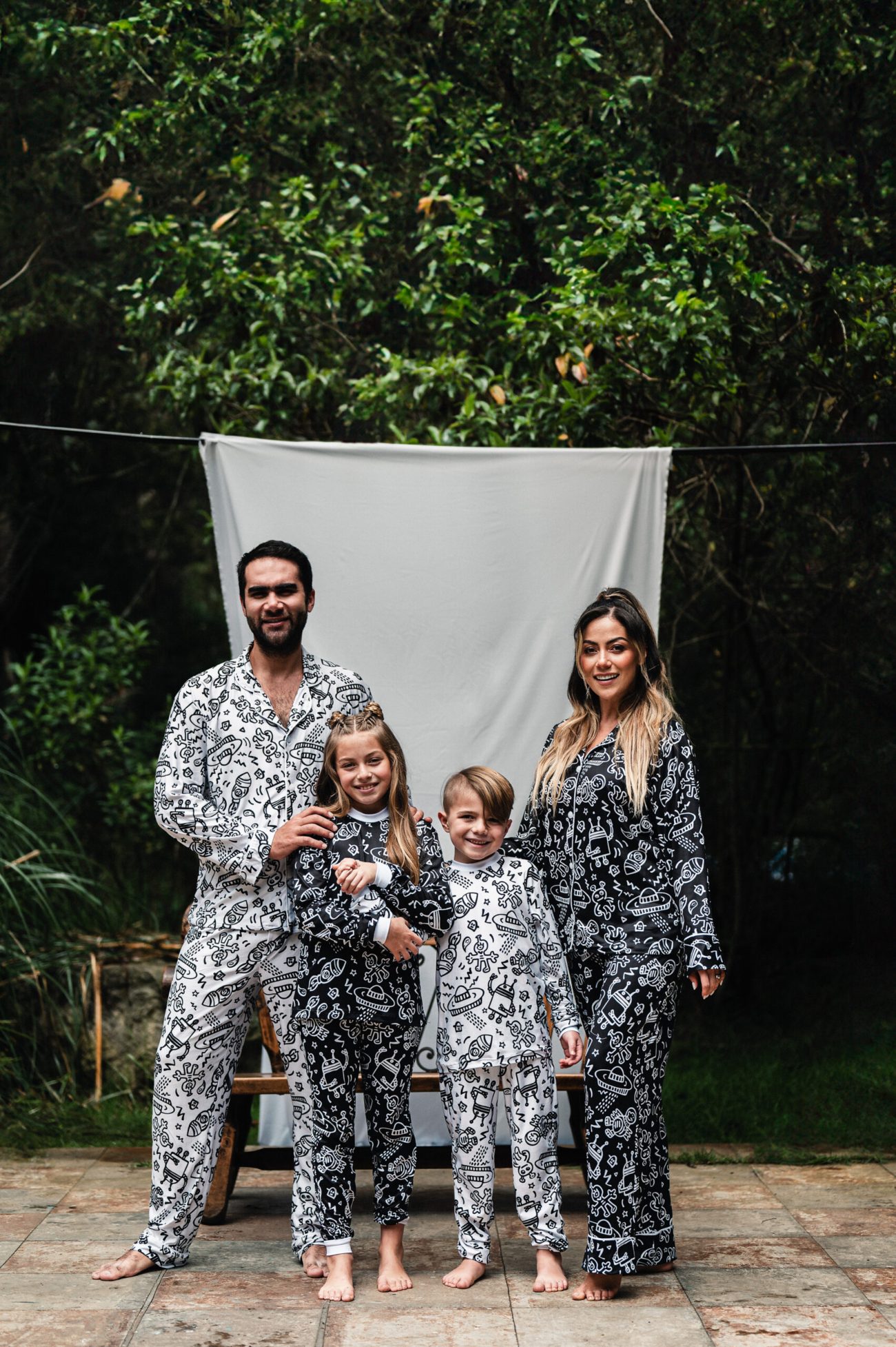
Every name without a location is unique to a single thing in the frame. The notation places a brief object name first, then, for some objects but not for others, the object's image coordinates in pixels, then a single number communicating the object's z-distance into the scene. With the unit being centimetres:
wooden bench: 416
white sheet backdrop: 453
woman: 348
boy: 354
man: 364
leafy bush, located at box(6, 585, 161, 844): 685
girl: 353
